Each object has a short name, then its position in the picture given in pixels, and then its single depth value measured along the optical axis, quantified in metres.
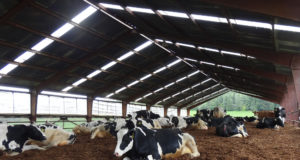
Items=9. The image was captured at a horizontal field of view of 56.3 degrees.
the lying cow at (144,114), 17.60
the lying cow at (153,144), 4.97
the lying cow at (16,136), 6.98
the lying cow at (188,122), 16.77
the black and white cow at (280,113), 19.01
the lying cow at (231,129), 10.70
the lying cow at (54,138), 7.96
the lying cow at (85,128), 15.25
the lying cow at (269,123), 16.15
